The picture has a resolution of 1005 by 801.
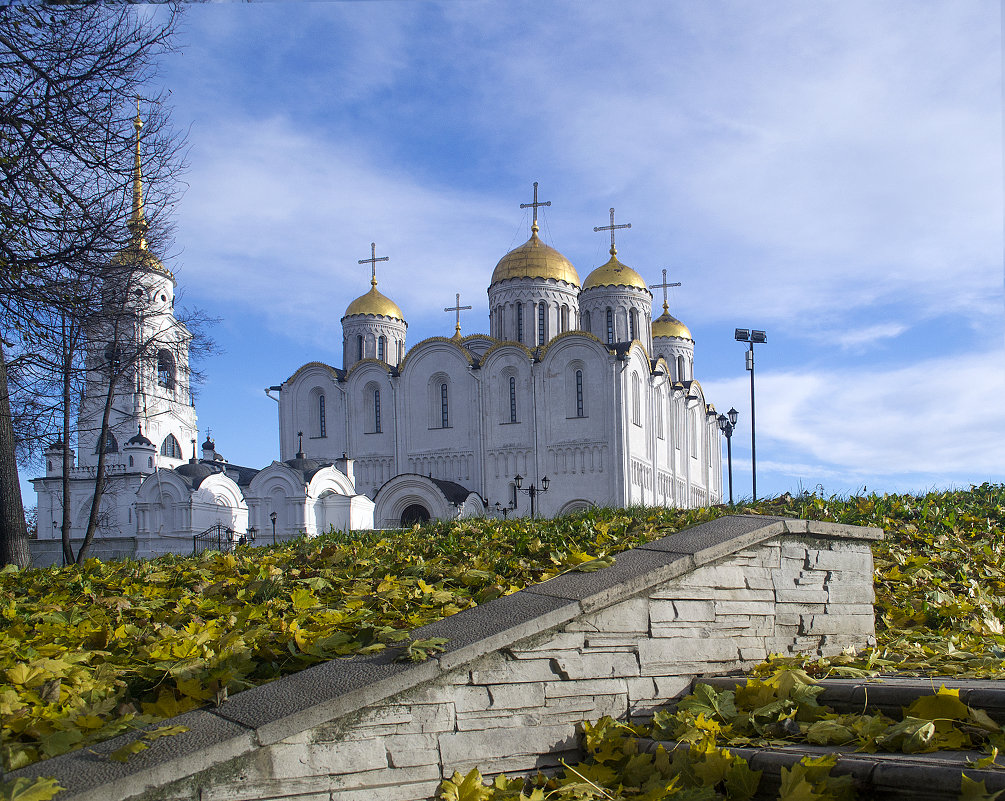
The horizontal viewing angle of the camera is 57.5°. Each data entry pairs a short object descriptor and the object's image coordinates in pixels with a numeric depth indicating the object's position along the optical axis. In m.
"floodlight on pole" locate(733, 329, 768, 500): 24.55
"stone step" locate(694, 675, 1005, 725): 3.36
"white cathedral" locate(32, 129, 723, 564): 34.47
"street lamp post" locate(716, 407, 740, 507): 30.97
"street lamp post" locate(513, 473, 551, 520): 31.88
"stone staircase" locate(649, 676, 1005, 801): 2.78
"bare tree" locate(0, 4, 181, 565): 7.44
